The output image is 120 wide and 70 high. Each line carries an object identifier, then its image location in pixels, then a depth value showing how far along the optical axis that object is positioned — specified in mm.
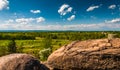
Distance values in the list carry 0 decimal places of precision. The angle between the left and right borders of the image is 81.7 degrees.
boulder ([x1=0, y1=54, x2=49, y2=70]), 3465
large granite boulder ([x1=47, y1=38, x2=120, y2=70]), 4560
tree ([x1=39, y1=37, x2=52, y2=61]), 16165
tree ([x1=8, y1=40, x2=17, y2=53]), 21846
